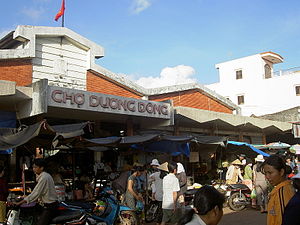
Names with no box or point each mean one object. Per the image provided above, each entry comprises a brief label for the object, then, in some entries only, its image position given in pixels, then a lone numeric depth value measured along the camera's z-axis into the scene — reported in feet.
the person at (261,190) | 36.27
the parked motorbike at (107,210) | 23.59
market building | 33.76
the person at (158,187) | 27.69
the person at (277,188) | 10.35
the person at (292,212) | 8.83
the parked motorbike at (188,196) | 36.06
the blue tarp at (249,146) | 47.45
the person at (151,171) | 30.35
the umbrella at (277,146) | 56.01
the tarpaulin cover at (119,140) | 28.99
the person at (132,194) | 26.53
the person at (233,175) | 43.45
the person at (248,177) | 41.93
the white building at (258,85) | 105.09
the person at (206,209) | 7.42
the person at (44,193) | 17.81
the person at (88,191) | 34.51
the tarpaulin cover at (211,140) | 38.90
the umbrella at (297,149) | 43.19
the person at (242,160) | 46.69
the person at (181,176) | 33.30
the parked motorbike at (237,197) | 38.83
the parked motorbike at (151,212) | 32.68
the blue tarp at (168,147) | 37.65
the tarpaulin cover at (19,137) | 22.88
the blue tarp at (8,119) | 36.22
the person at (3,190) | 21.99
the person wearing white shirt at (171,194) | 23.63
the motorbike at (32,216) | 19.51
